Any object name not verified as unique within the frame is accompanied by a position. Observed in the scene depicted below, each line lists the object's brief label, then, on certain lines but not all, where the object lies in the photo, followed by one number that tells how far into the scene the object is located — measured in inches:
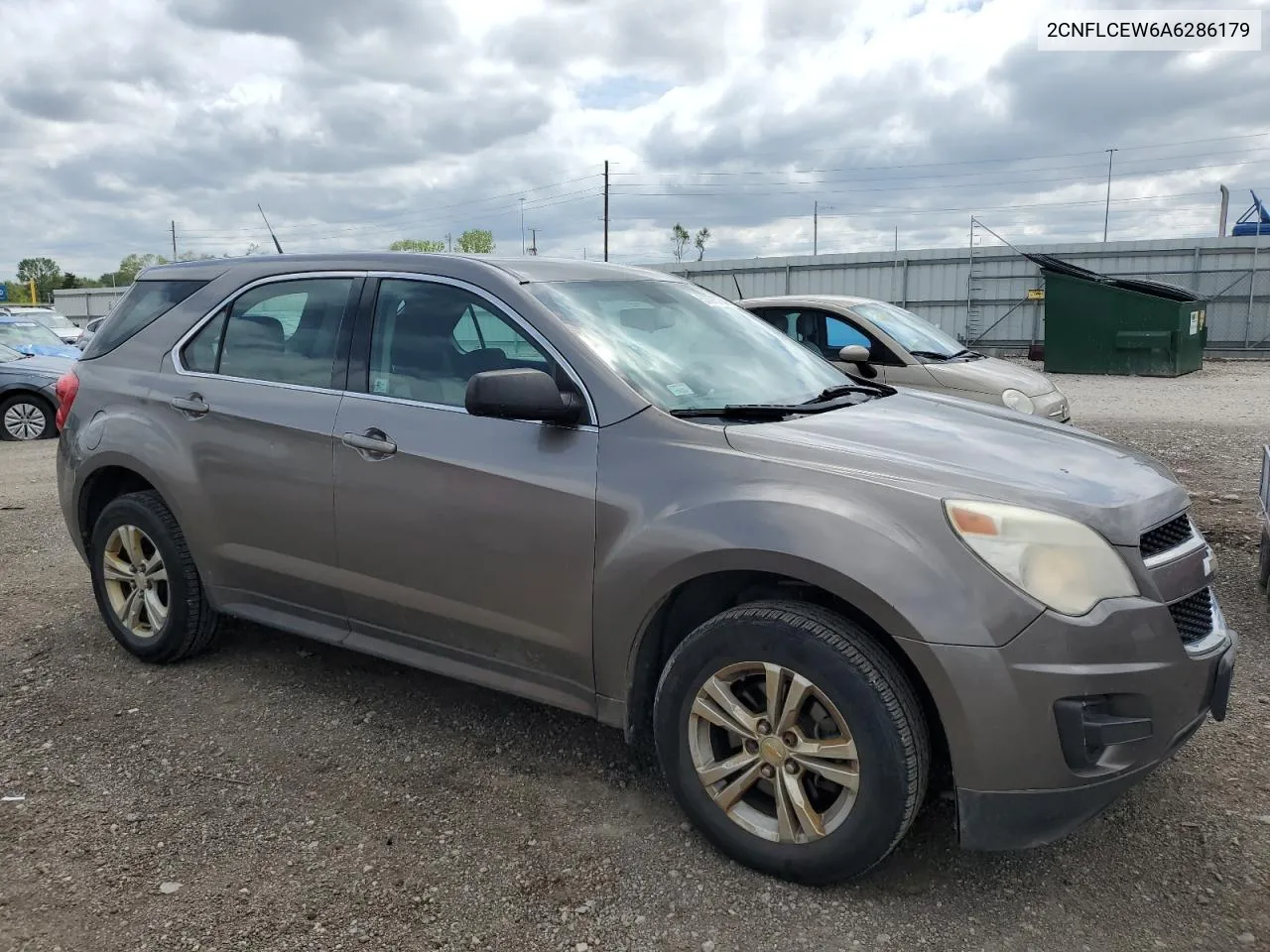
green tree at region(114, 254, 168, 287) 3257.9
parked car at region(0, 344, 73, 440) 478.9
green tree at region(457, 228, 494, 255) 2933.1
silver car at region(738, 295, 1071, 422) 304.3
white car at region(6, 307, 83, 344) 876.6
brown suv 97.0
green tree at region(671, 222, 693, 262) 3169.8
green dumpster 715.4
